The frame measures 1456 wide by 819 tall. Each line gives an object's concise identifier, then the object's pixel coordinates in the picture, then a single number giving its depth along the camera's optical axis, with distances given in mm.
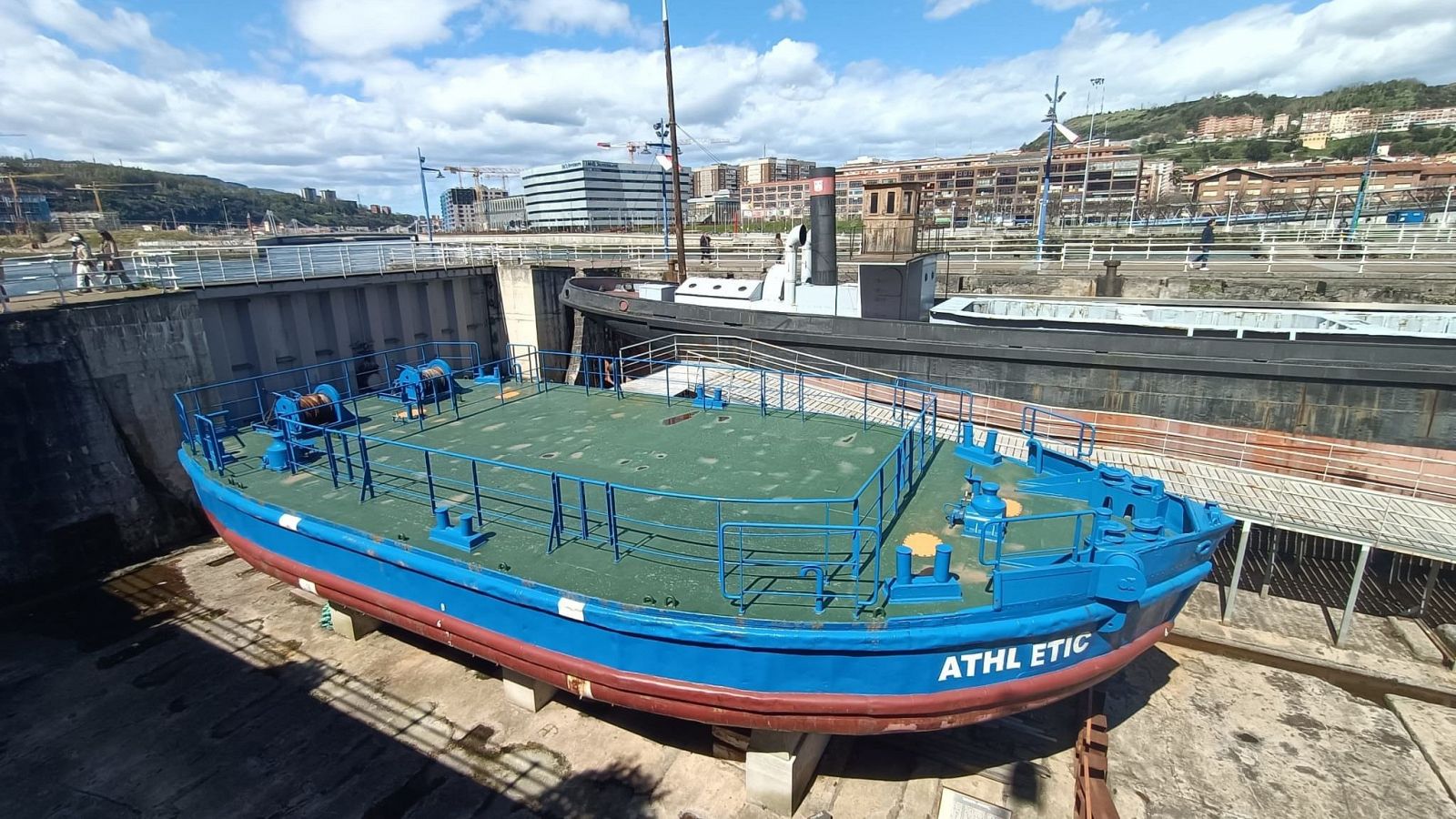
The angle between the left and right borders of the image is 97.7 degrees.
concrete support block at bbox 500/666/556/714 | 6414
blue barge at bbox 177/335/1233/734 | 4688
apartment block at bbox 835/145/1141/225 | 89938
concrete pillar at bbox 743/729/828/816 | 5223
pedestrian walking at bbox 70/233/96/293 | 10641
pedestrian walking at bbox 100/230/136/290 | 10824
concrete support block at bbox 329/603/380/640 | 7684
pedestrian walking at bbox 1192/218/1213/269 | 20484
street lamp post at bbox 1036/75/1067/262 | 24469
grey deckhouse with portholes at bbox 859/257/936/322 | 13023
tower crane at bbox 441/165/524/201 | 105869
